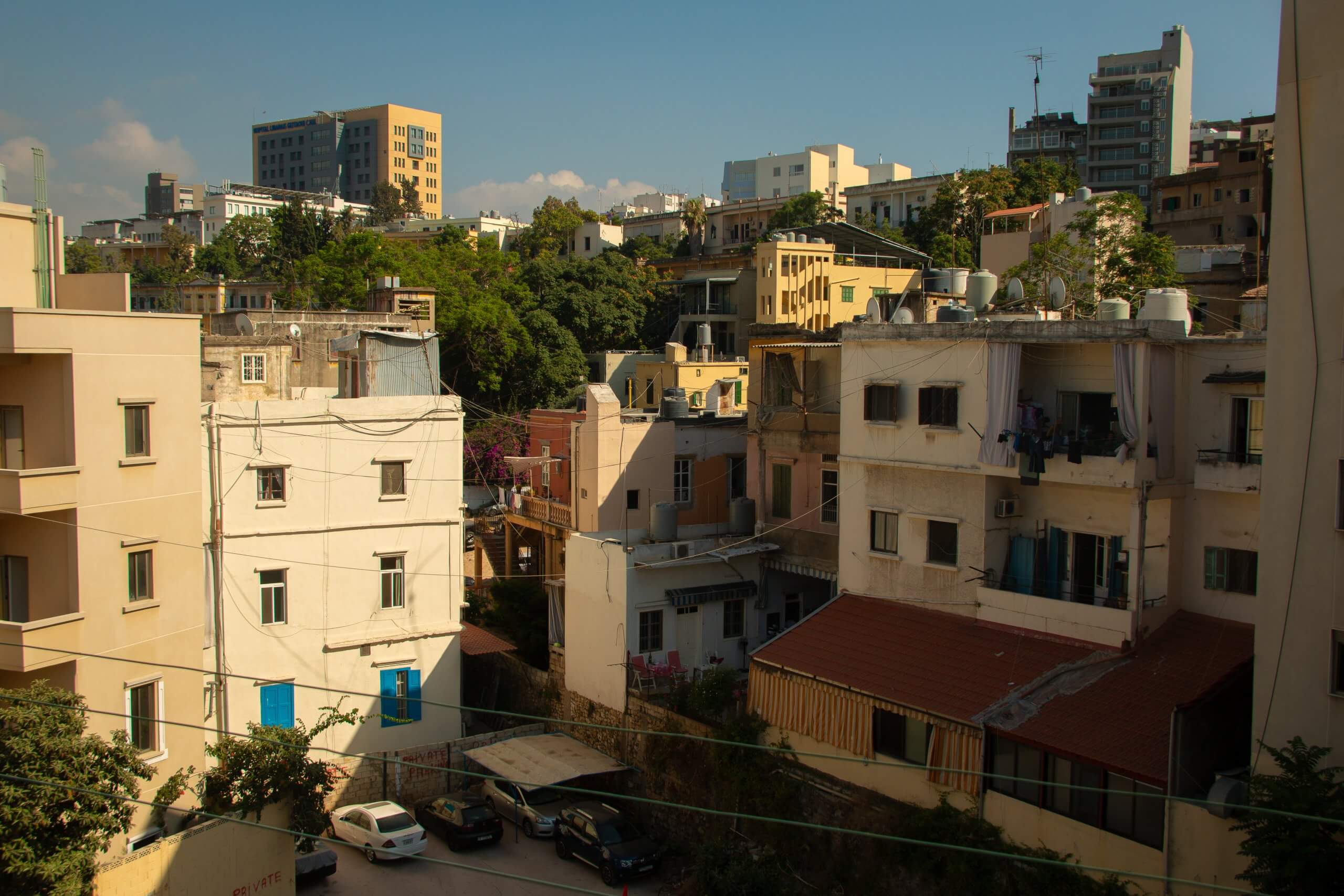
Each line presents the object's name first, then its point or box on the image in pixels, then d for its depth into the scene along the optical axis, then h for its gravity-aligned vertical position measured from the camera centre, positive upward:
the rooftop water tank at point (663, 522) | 26.97 -3.75
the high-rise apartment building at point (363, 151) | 156.75 +31.49
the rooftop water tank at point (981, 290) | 23.00 +1.74
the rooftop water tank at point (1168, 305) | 19.03 +1.20
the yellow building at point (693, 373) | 48.19 -0.14
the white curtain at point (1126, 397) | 18.64 -0.39
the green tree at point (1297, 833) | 12.49 -5.36
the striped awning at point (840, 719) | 18.19 -6.35
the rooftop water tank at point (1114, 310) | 19.92 +1.17
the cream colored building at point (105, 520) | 17.98 -2.70
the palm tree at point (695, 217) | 88.94 +12.39
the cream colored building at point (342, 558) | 24.42 -4.47
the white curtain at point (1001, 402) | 20.44 -0.53
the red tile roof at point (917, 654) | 18.98 -5.25
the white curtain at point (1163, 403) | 18.86 -0.49
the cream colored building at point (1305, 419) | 13.90 -0.56
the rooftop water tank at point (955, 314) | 22.38 +1.19
